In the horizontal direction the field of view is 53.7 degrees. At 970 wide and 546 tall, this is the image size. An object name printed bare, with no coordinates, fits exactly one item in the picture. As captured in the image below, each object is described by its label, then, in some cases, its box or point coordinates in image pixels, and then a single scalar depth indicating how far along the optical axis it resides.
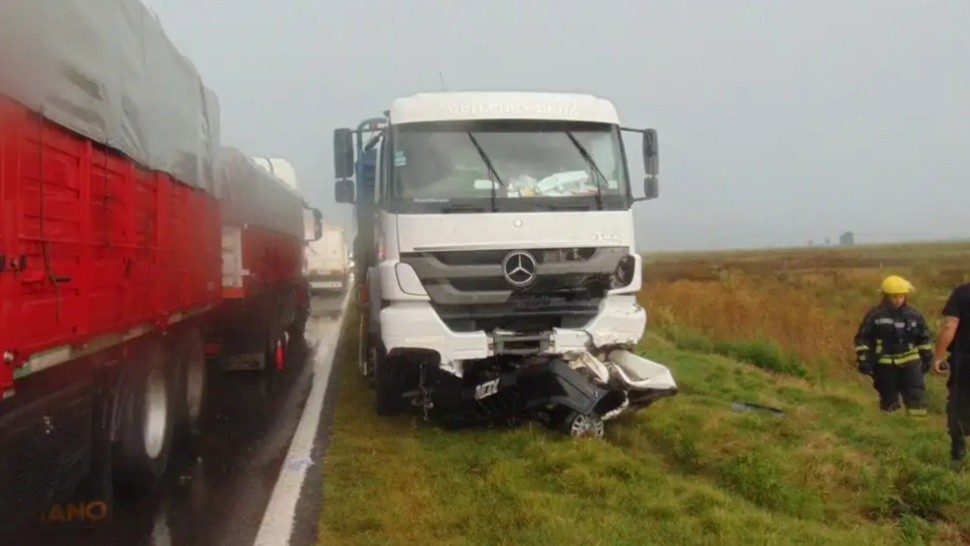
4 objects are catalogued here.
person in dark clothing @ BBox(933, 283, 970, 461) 7.15
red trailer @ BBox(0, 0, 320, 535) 4.19
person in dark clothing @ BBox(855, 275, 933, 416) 10.01
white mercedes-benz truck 8.14
